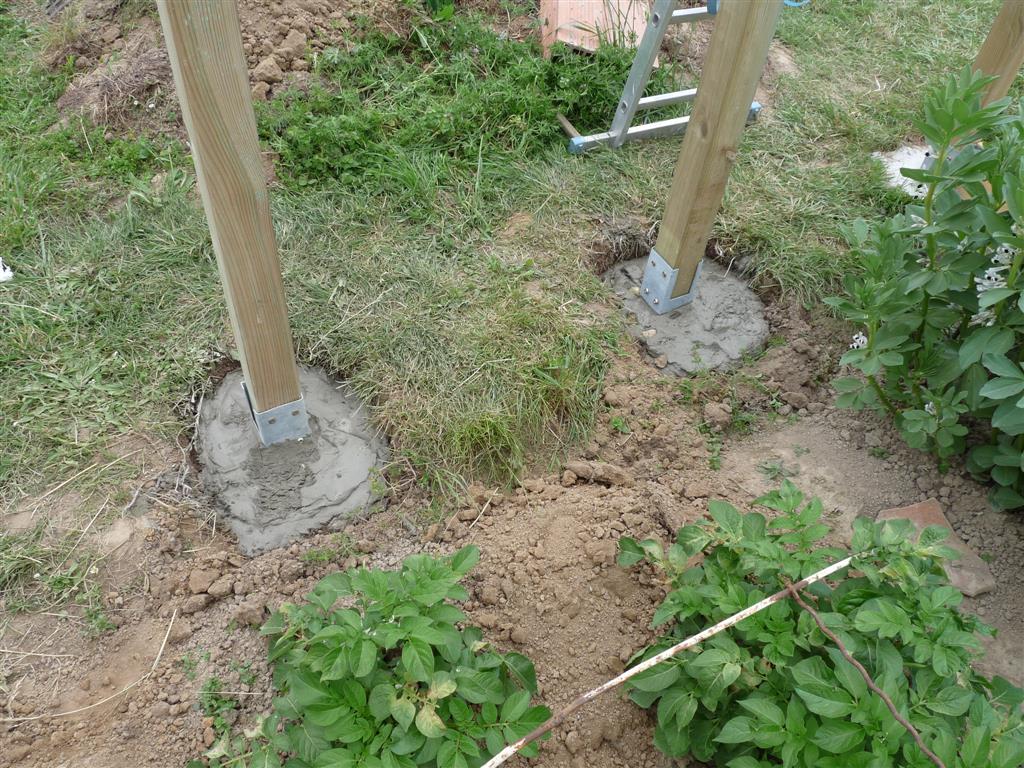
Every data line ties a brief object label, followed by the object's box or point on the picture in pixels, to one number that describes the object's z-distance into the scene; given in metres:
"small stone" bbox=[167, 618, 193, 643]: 2.17
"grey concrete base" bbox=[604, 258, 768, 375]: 3.02
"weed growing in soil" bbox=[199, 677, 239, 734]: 1.99
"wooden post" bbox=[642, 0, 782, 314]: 2.37
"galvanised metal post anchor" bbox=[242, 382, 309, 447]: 2.50
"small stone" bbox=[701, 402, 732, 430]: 2.77
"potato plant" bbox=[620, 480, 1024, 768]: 1.59
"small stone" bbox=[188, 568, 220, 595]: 2.25
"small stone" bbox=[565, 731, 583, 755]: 1.92
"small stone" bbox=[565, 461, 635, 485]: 2.54
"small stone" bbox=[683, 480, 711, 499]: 2.51
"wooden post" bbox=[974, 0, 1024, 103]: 3.16
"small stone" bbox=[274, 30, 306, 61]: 3.85
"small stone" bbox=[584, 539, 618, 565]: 2.23
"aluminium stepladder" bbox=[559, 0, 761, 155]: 3.28
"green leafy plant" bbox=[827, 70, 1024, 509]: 2.13
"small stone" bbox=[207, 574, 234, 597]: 2.26
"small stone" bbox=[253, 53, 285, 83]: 3.75
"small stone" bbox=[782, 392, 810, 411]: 2.85
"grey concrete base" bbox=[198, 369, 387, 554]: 2.48
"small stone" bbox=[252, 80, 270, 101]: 3.67
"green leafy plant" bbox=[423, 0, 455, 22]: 4.05
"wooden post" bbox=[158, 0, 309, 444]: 1.58
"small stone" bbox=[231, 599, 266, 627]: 2.18
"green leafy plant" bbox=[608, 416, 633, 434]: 2.74
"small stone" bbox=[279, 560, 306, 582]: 2.31
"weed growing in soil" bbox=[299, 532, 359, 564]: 2.36
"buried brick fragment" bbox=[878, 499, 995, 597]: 2.32
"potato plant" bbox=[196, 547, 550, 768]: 1.64
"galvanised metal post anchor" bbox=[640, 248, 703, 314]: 3.04
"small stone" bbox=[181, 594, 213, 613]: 2.22
